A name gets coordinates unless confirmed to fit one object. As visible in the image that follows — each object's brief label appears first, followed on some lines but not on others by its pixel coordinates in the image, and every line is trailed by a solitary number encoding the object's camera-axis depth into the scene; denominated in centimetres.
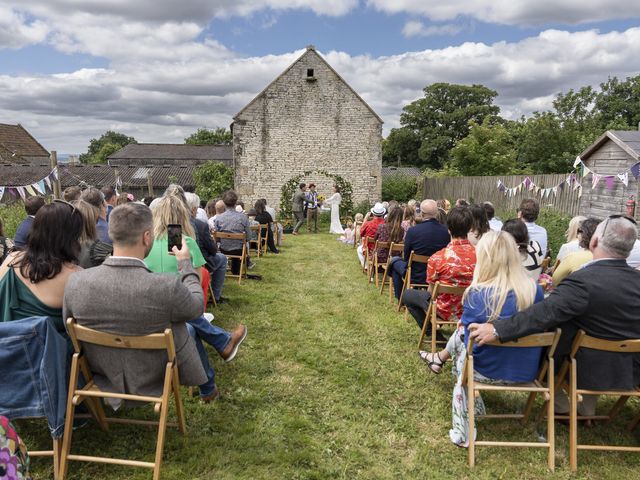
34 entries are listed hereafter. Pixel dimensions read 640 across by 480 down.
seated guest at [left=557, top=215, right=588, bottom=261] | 465
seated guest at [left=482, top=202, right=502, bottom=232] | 629
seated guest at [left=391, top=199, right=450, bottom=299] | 565
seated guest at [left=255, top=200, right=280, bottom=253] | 1051
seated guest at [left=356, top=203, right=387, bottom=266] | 819
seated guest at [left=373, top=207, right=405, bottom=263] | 718
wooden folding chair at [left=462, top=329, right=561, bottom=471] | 294
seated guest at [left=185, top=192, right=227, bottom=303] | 564
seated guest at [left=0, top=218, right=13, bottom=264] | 479
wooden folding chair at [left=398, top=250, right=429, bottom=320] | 566
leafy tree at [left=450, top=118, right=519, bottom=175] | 2669
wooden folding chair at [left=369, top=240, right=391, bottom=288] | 729
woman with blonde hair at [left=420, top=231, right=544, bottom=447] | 309
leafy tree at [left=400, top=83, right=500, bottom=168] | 5656
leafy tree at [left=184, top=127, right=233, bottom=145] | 8223
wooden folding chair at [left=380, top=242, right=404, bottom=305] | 686
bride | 1603
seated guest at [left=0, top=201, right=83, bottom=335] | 288
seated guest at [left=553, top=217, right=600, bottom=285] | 395
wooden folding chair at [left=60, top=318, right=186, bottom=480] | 263
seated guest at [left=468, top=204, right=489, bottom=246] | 455
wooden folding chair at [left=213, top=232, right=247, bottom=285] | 741
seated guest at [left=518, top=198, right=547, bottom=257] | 528
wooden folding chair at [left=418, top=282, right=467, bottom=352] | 425
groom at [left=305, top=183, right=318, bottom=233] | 1605
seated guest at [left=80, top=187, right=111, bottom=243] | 475
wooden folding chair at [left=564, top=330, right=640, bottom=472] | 285
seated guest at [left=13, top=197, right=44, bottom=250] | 440
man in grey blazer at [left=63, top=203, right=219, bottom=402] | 266
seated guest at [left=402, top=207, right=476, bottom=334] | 435
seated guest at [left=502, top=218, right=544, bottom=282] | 438
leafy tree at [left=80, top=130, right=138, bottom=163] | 9988
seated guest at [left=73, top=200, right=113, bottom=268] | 370
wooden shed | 753
